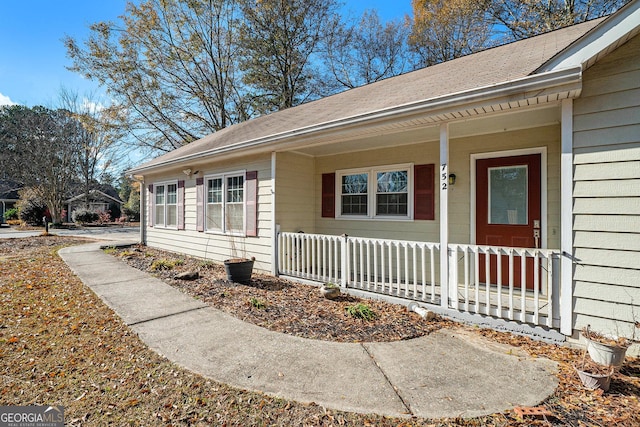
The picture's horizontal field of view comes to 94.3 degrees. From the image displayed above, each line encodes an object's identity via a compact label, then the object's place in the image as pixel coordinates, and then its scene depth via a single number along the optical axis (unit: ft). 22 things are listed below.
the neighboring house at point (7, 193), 92.58
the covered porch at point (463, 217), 10.72
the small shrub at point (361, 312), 12.84
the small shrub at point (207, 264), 23.45
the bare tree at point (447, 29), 42.80
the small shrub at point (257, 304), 14.14
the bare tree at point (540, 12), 36.01
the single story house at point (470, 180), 9.50
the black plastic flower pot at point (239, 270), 18.16
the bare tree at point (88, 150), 72.84
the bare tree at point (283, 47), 52.85
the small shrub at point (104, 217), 85.28
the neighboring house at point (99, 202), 90.17
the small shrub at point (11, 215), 78.78
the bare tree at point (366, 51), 53.78
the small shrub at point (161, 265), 22.53
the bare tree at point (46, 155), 71.61
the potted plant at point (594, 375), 7.63
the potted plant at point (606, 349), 8.09
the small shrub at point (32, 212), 69.26
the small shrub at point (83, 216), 74.74
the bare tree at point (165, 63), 53.31
